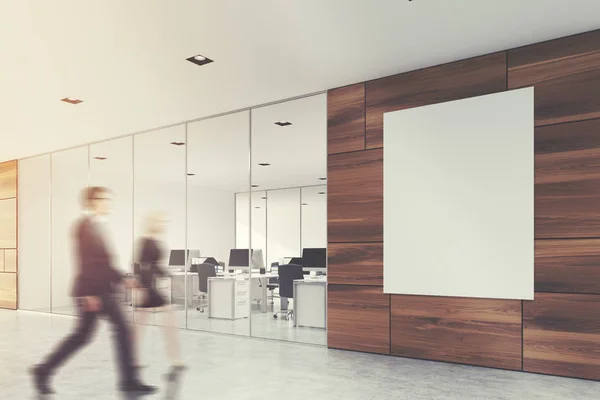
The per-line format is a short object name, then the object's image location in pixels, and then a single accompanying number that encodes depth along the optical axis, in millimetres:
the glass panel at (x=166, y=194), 10227
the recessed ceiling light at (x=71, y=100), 7602
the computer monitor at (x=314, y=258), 9930
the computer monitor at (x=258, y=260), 10920
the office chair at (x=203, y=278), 11117
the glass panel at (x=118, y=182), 10961
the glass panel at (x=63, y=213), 12328
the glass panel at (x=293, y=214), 8500
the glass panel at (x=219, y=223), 9797
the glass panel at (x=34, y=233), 12523
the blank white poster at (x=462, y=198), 5590
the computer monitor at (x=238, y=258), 10188
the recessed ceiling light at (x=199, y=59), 5945
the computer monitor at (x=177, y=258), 12180
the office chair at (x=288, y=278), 9969
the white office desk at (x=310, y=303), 8977
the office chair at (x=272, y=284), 11981
